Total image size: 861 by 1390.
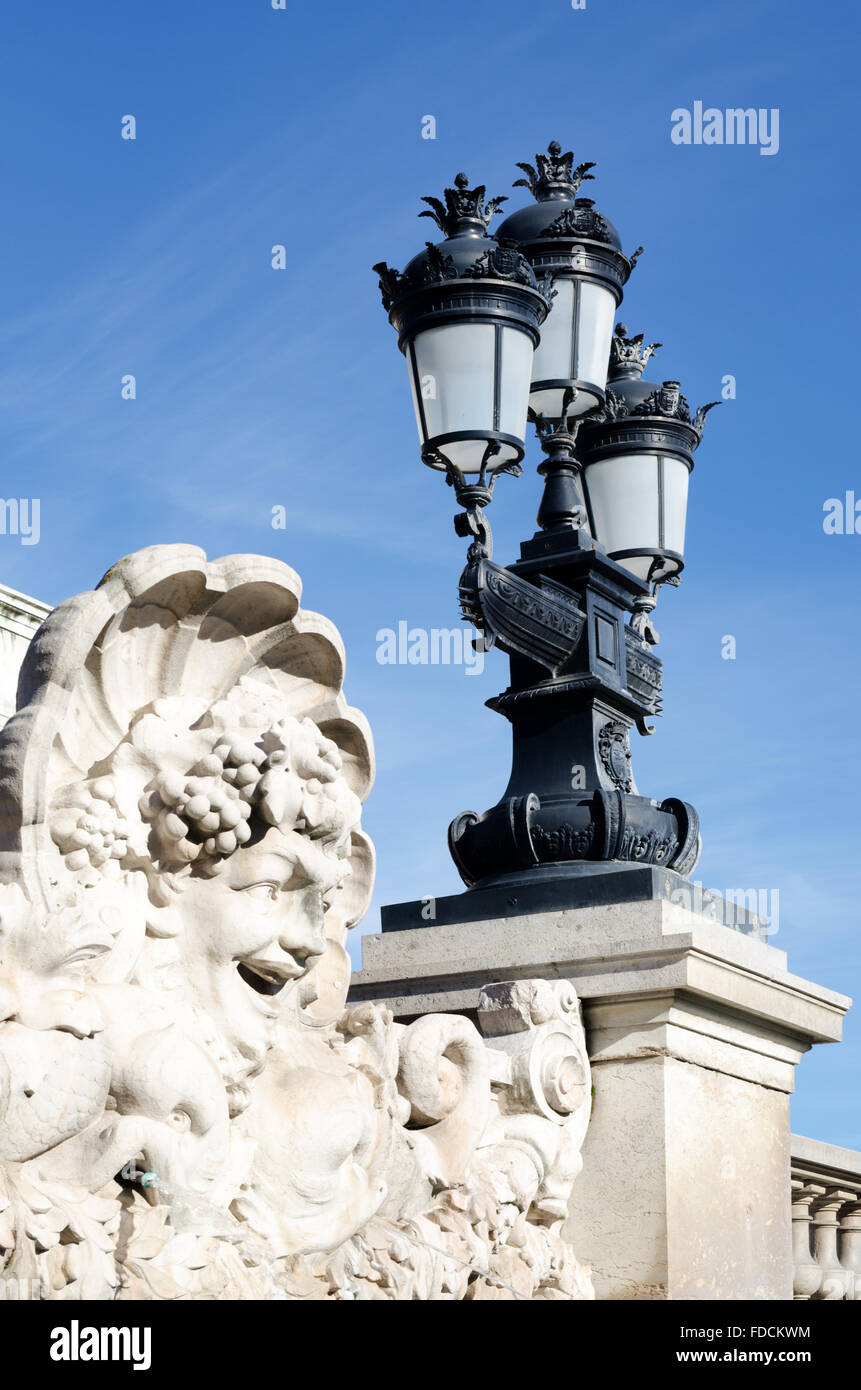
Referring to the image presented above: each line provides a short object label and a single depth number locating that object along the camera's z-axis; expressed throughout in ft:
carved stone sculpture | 22.72
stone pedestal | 31.89
